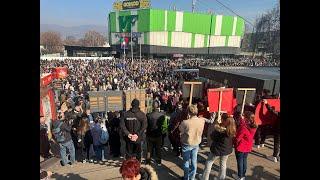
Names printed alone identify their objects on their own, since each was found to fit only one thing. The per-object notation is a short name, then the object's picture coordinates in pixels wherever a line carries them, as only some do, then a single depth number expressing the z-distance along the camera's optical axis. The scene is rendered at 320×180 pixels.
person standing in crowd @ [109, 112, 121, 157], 8.43
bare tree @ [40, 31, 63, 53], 100.81
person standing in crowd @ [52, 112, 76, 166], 7.69
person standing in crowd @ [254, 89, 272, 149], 9.10
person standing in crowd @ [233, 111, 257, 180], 6.43
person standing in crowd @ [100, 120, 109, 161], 8.11
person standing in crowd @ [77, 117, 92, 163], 8.27
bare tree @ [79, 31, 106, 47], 146.75
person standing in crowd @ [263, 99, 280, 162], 7.80
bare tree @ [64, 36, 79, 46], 166.41
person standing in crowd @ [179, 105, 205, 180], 6.20
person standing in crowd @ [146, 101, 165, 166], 7.46
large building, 74.25
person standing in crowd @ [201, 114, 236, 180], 5.89
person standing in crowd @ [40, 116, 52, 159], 7.86
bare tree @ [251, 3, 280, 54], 68.88
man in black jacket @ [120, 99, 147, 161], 7.03
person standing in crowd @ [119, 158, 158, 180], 3.75
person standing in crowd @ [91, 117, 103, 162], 8.06
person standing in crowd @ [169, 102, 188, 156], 7.86
